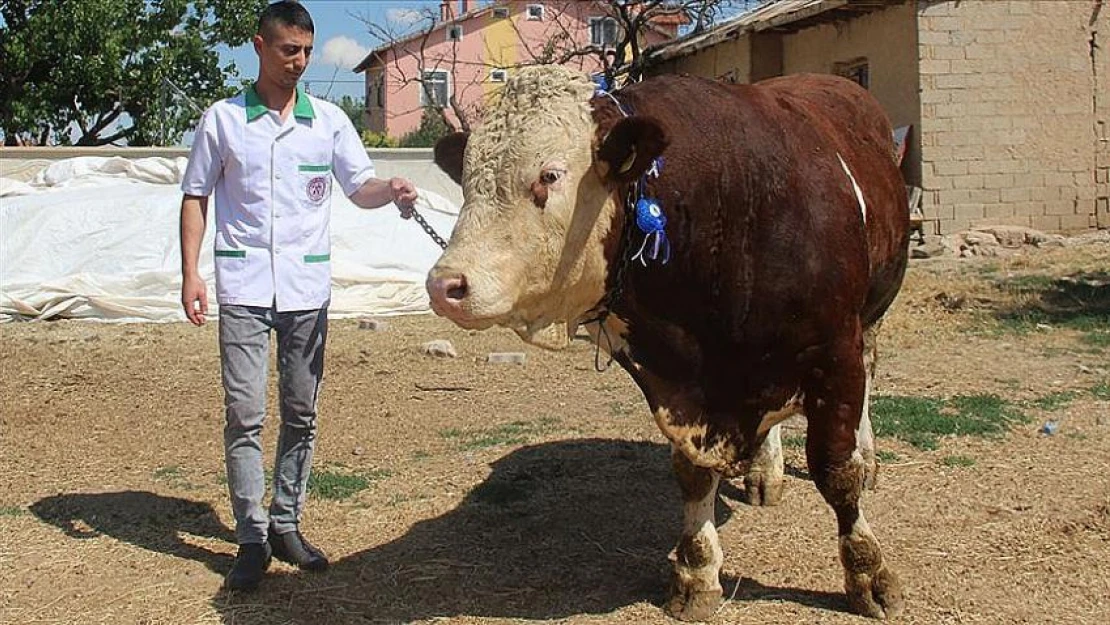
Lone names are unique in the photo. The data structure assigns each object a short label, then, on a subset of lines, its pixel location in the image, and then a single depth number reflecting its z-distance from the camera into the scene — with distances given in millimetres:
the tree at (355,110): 46306
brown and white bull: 3139
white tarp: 11297
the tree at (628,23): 14906
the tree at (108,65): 24781
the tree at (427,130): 33875
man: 4176
